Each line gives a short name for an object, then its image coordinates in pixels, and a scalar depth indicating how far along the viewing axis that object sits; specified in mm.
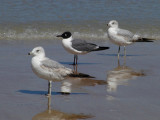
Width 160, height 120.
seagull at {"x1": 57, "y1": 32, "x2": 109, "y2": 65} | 18516
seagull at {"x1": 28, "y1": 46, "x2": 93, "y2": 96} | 13203
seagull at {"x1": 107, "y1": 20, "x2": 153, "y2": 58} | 21022
